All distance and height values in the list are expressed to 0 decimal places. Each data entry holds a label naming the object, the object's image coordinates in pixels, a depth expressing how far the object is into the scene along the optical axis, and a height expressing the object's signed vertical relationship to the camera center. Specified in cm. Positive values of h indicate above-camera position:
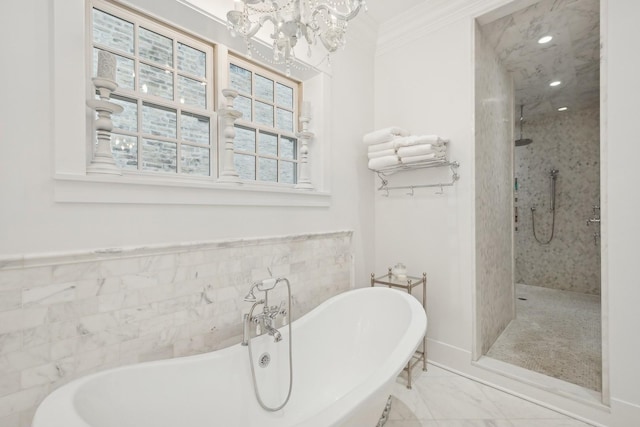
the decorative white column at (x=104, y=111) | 119 +44
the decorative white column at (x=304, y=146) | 208 +49
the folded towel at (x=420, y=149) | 200 +45
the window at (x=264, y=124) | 189 +63
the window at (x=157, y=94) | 140 +65
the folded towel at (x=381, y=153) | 220 +47
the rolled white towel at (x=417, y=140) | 200 +52
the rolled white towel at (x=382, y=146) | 219 +52
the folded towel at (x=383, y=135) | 217 +60
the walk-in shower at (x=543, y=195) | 211 +21
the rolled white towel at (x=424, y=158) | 201 +39
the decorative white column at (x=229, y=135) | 162 +45
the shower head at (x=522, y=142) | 360 +90
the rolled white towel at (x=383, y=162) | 215 +39
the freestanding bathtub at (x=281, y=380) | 94 -72
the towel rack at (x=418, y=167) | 214 +30
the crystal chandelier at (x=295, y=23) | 104 +75
